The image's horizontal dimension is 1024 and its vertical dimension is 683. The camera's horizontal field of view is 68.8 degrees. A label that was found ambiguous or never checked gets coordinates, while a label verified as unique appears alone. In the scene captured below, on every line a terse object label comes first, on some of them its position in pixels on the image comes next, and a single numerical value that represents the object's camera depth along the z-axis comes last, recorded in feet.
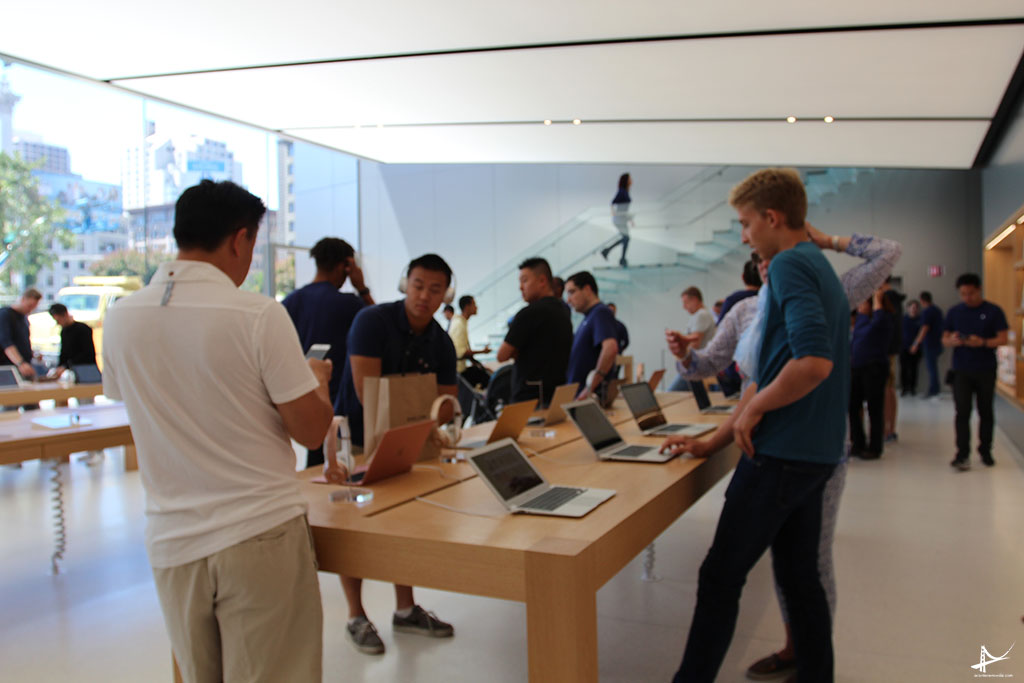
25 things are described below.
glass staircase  36.19
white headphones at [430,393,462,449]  8.46
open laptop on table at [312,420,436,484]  7.07
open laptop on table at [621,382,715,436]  10.49
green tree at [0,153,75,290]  24.99
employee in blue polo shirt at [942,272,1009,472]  19.12
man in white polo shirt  4.58
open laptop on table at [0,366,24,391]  19.05
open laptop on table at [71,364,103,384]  19.64
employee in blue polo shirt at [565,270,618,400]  13.32
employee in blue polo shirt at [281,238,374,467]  11.20
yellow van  27.45
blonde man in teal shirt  6.09
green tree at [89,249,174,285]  28.32
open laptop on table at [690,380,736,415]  13.26
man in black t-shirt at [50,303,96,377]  22.17
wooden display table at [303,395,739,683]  4.88
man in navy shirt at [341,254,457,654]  8.80
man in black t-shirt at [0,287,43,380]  21.93
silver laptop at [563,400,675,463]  8.43
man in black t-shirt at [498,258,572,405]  12.18
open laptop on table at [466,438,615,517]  6.15
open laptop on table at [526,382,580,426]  11.16
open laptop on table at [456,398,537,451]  8.69
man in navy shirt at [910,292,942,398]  34.06
